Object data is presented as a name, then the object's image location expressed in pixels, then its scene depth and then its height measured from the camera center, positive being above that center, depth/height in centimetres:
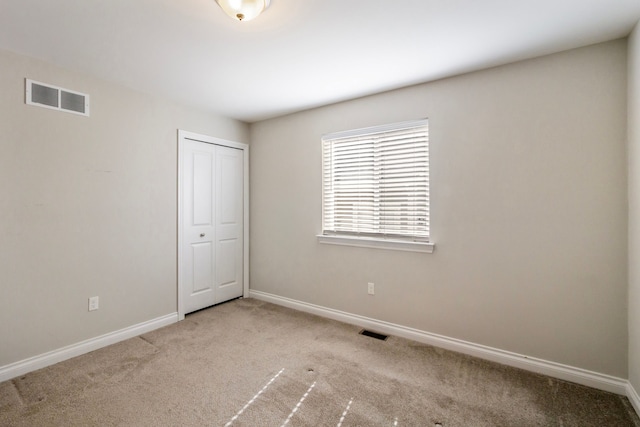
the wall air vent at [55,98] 234 +95
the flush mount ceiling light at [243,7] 162 +115
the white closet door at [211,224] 347 -17
